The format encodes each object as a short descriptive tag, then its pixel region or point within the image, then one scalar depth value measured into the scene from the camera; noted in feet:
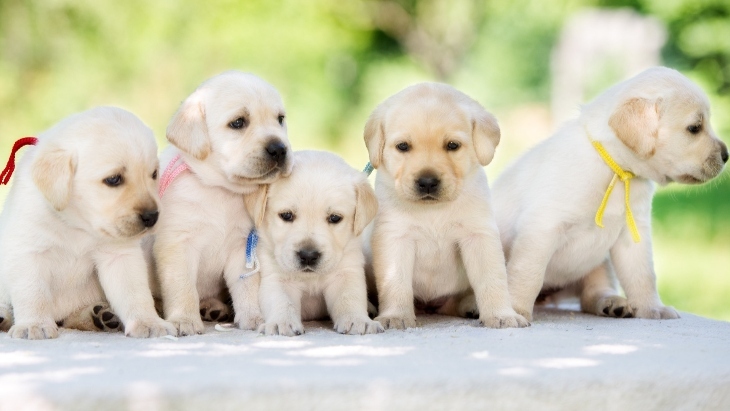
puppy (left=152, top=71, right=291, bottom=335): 14.57
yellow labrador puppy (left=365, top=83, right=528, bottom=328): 14.57
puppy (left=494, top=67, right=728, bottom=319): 15.37
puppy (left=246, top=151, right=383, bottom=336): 14.26
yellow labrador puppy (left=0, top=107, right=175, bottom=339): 13.38
